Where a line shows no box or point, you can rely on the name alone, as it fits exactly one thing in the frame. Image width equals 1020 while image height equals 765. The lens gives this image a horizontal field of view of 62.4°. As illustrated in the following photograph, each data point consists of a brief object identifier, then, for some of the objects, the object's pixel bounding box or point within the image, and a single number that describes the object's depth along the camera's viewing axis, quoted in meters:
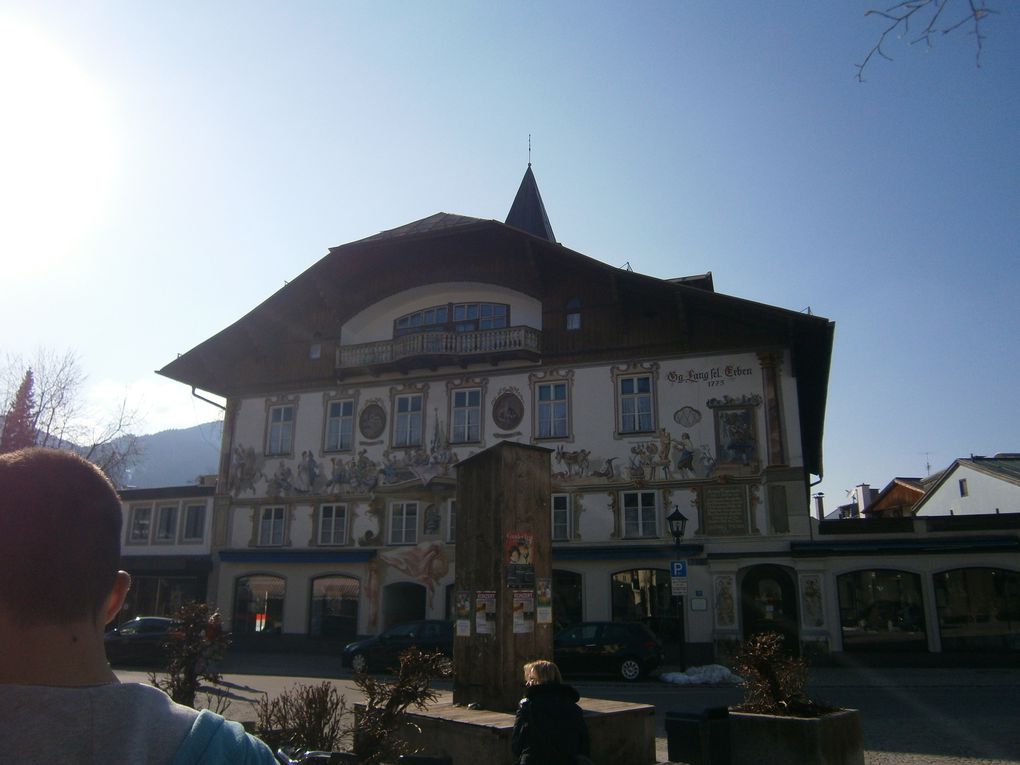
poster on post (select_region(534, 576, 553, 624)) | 10.89
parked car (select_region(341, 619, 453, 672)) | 23.89
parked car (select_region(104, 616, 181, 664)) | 25.58
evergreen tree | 41.06
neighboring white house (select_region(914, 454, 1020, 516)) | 39.59
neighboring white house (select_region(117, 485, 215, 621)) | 33.28
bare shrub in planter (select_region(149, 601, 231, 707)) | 11.04
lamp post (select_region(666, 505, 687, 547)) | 22.58
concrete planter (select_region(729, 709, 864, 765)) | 8.80
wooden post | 10.53
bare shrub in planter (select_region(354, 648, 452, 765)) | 6.98
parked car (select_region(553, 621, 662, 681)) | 21.64
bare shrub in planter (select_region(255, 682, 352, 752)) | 7.37
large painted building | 26.19
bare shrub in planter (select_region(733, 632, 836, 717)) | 9.41
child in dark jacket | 6.43
